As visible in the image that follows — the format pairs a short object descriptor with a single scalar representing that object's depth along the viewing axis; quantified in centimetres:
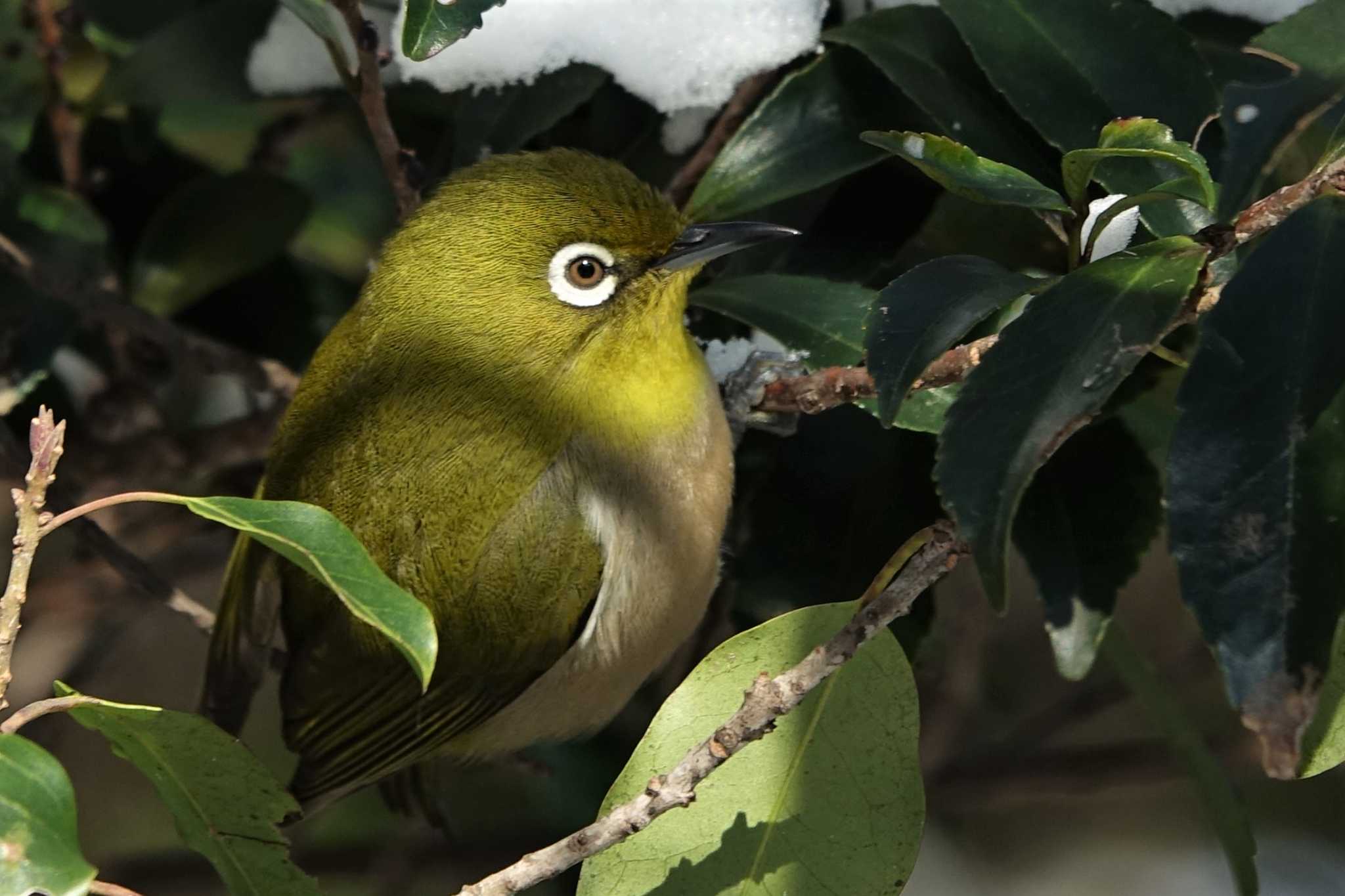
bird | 176
